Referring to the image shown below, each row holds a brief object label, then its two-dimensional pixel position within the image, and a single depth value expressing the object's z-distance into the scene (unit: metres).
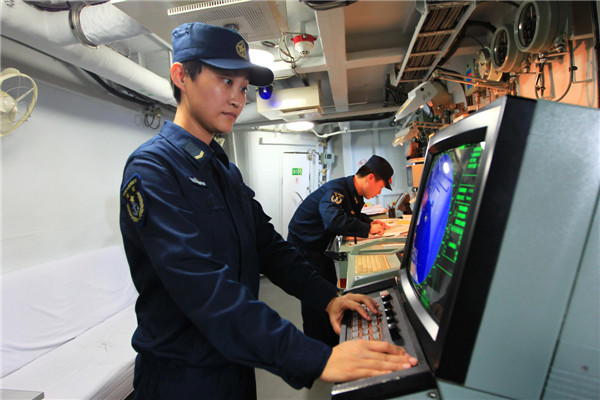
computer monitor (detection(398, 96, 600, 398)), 0.41
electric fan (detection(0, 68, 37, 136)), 1.87
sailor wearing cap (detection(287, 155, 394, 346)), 2.45
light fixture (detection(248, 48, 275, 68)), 2.50
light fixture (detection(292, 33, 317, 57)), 2.42
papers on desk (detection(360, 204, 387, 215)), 4.18
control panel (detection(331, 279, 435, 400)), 0.49
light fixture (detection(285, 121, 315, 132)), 4.84
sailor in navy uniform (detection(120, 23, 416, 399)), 0.62
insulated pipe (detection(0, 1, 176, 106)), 1.74
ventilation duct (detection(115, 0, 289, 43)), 1.65
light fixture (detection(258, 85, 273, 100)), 3.48
